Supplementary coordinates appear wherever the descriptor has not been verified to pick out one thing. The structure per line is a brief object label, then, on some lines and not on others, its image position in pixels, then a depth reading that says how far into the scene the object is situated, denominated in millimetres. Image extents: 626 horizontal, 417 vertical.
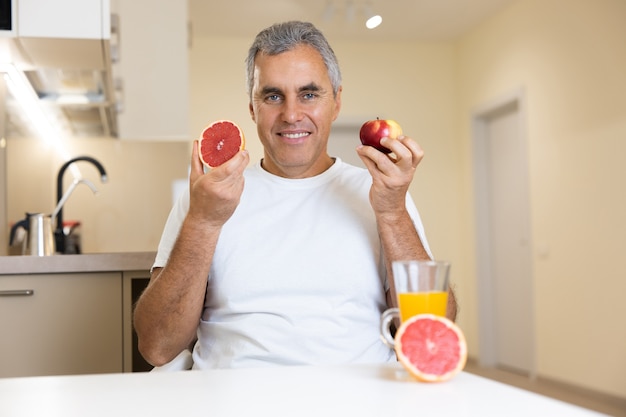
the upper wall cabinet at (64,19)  2369
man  1488
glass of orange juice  1007
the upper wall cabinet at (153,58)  4191
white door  5641
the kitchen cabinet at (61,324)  2211
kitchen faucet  3104
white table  833
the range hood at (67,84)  2506
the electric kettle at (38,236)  2789
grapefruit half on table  972
